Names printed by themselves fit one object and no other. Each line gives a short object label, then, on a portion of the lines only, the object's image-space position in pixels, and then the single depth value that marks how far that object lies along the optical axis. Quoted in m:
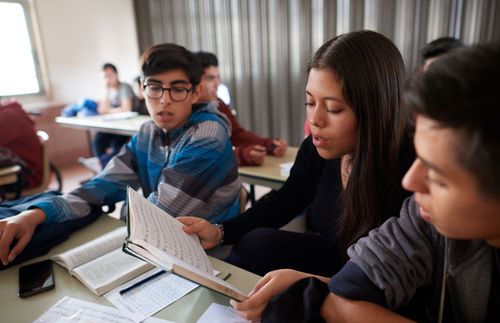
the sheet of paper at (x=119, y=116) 3.75
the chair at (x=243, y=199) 1.55
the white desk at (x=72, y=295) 0.81
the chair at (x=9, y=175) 2.35
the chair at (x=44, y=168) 2.75
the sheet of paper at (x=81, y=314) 0.78
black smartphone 0.90
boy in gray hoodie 0.46
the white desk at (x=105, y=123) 3.20
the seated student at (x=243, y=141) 2.13
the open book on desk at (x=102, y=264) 0.92
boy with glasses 1.30
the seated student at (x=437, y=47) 2.21
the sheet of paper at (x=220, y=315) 0.77
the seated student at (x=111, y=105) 4.29
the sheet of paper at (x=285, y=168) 1.99
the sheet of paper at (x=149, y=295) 0.81
